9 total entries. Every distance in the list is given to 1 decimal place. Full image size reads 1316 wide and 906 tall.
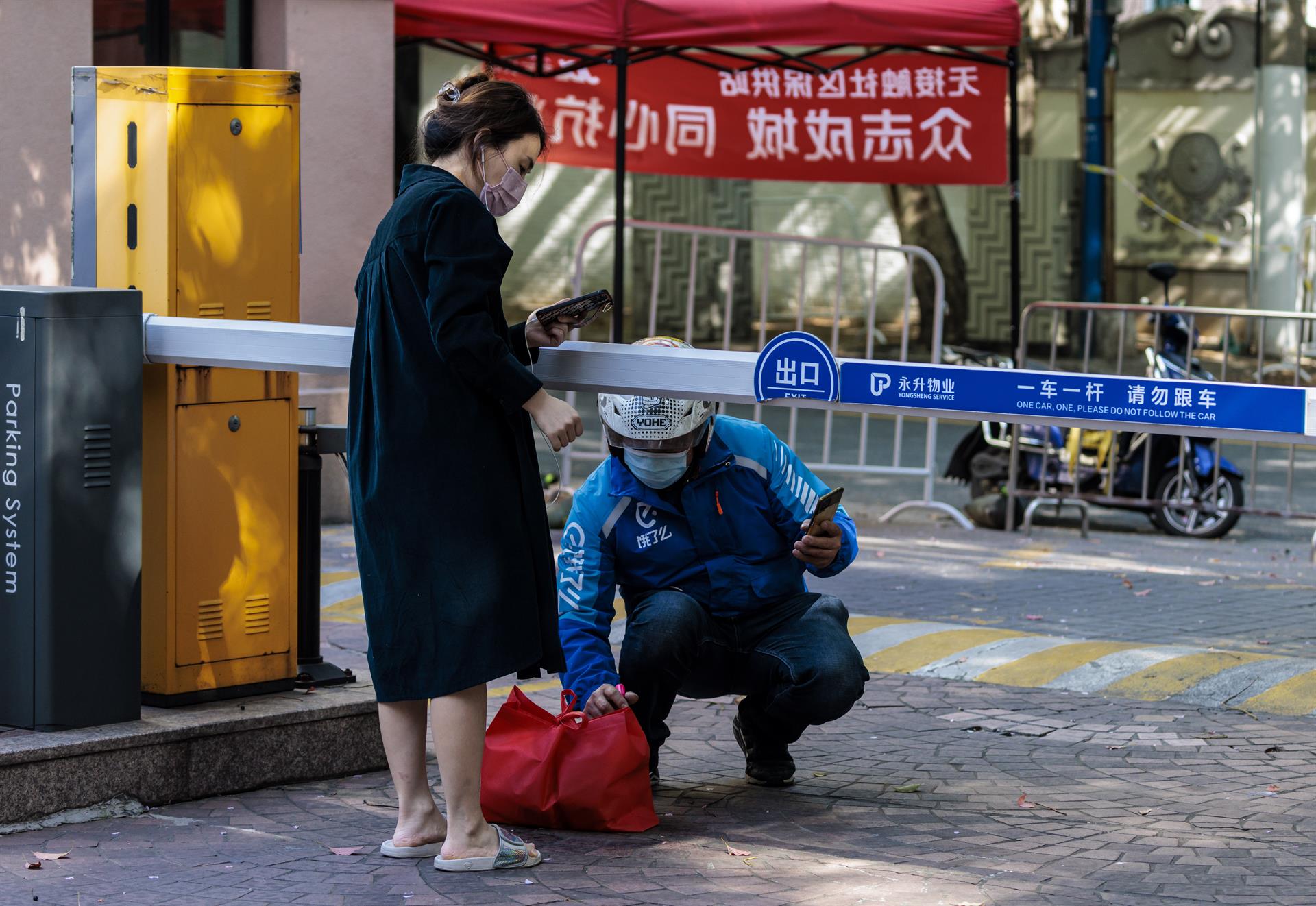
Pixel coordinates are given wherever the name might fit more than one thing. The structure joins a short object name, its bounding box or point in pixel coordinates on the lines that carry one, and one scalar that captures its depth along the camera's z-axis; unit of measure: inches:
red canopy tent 670.4
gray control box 321.8
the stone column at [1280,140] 1475.4
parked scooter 731.7
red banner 776.4
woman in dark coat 284.5
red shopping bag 319.4
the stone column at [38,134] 618.5
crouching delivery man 335.5
